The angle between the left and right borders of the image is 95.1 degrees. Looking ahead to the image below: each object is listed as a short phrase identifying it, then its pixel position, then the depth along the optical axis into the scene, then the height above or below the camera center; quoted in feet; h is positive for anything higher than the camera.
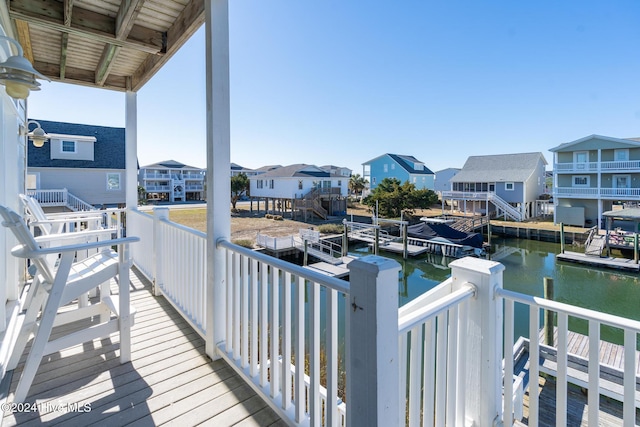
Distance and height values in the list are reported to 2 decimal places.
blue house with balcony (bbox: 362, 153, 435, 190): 93.15 +10.64
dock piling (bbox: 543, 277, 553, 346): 16.26 -7.16
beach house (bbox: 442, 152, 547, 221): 67.97 +4.16
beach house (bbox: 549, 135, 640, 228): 52.75 +4.88
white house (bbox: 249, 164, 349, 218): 72.43 +3.71
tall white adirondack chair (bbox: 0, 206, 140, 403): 5.00 -1.78
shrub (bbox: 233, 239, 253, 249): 41.15 -5.75
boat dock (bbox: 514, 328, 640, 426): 10.10 -7.19
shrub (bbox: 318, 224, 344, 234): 54.49 -5.05
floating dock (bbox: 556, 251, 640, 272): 36.45 -7.79
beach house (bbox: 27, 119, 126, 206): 47.57 +6.58
